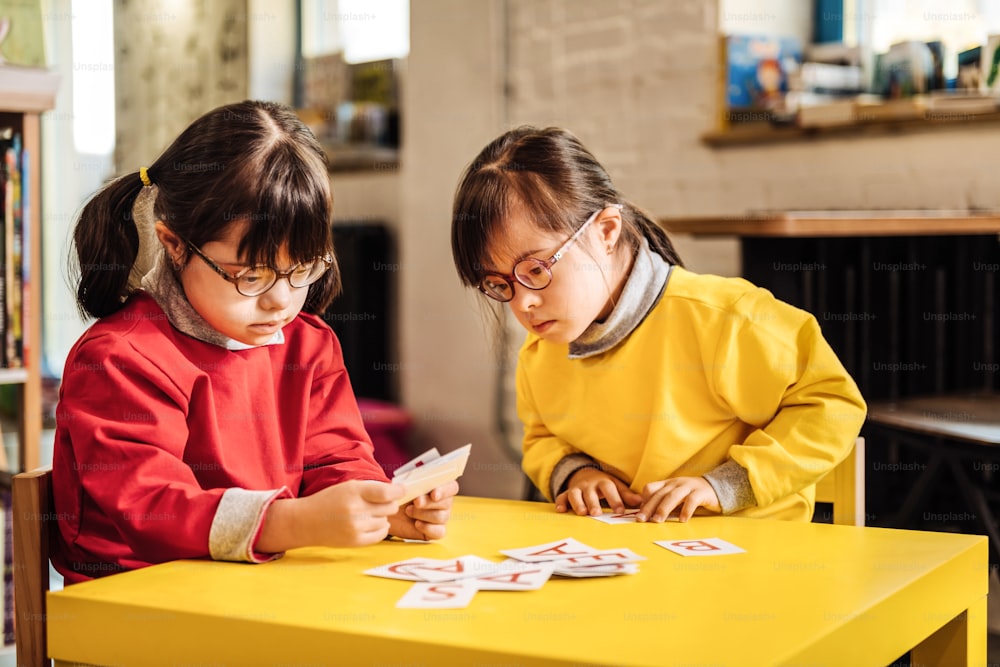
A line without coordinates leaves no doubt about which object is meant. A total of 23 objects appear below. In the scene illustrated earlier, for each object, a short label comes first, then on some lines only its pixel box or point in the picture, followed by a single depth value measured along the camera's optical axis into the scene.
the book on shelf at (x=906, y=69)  2.77
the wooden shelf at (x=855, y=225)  2.23
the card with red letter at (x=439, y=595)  0.93
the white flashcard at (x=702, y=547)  1.12
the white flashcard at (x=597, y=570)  1.00
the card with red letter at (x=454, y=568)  1.03
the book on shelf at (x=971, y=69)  2.65
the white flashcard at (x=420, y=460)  1.22
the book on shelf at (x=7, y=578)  2.60
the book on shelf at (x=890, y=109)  2.70
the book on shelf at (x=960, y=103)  2.59
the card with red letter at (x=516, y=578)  0.97
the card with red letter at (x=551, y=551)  1.09
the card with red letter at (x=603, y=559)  1.06
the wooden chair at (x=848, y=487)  1.45
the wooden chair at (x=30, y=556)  1.07
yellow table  0.83
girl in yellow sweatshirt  1.42
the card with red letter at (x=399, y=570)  1.03
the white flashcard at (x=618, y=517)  1.29
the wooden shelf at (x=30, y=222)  2.36
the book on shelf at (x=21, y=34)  2.50
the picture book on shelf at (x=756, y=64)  3.07
